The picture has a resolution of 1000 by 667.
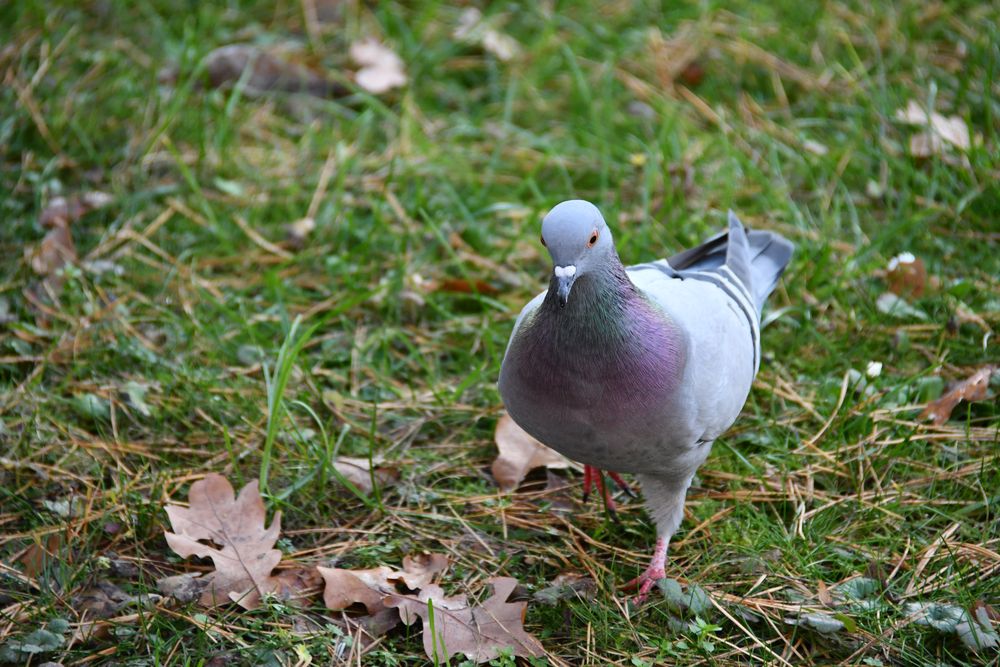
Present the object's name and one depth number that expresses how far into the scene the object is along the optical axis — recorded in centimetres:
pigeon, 504
